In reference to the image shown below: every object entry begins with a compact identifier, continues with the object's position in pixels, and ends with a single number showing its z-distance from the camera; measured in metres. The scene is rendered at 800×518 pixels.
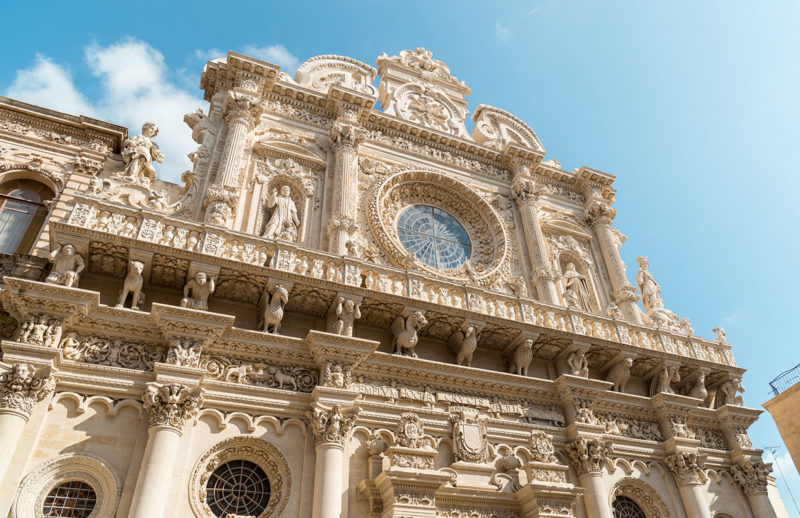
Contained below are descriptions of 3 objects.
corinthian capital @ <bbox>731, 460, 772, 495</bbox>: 11.88
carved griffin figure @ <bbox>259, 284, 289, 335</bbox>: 9.52
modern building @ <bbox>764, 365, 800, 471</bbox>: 16.03
